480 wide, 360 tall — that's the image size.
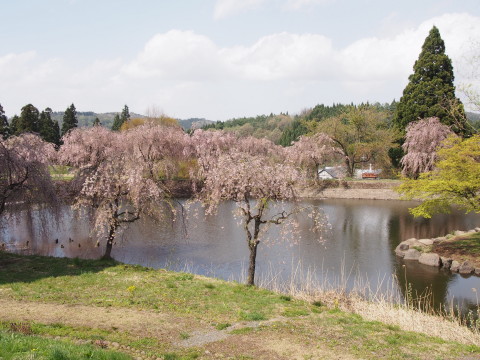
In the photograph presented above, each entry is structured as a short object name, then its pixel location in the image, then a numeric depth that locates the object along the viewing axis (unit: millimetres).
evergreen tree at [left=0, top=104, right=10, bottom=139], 54312
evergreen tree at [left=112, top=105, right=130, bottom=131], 80550
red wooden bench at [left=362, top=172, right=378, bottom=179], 67444
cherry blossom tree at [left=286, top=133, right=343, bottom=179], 57062
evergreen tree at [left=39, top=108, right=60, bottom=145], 64312
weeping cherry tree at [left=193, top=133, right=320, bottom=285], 18234
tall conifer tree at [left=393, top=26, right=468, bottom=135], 48156
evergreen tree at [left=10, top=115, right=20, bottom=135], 61394
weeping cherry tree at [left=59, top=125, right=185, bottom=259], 20594
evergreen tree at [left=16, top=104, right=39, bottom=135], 59844
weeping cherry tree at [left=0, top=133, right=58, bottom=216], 18812
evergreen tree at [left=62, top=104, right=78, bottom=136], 69688
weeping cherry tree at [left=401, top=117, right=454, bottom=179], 46312
